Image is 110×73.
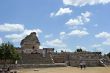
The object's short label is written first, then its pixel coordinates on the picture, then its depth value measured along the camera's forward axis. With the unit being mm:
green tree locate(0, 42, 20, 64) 23771
